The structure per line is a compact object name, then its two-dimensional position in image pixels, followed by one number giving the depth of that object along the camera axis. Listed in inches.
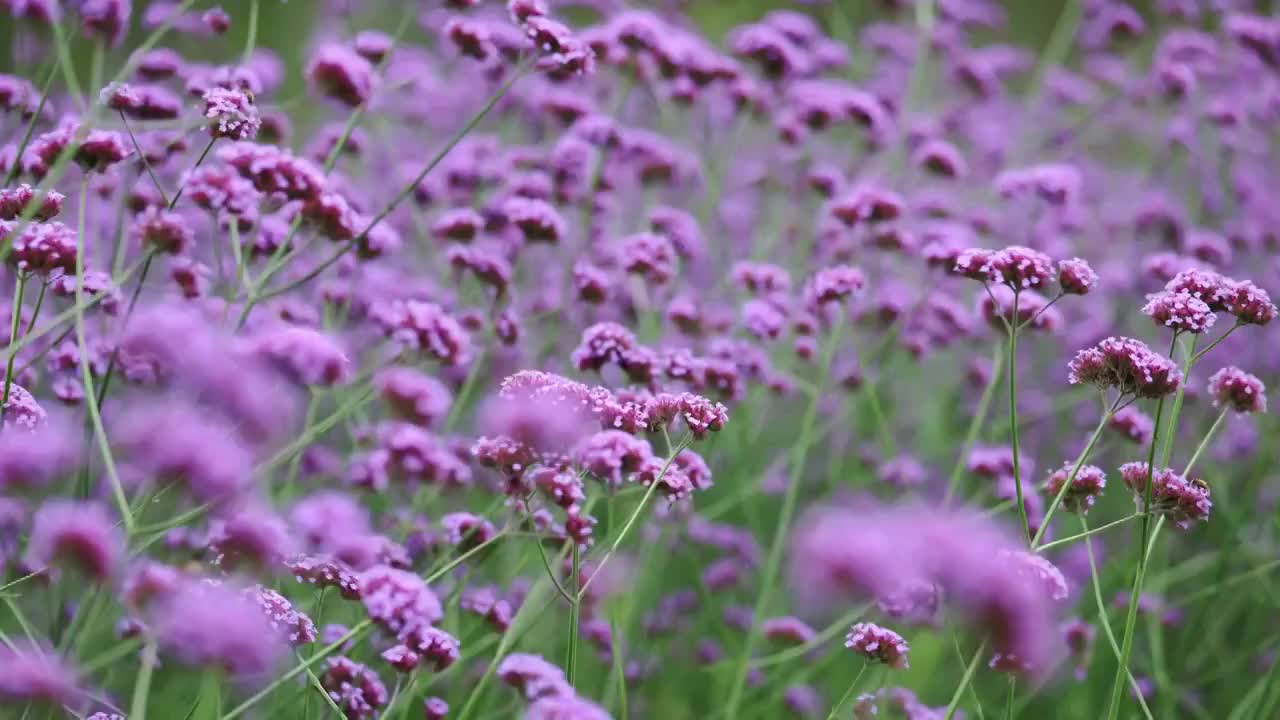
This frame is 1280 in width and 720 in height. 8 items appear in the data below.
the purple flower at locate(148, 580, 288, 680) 49.1
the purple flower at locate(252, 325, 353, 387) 64.7
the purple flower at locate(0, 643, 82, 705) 50.4
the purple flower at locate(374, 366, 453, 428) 72.6
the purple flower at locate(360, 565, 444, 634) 64.8
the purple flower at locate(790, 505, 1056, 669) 46.0
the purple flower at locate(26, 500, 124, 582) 52.9
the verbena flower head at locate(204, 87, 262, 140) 84.4
